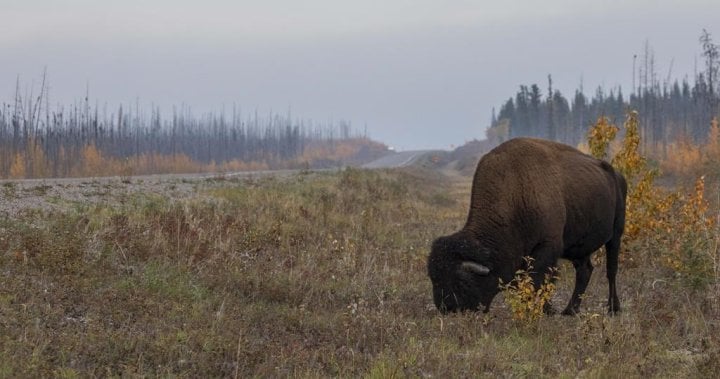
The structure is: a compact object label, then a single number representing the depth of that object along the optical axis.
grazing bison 14.59
